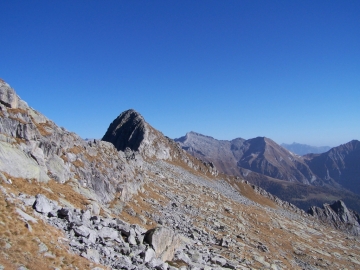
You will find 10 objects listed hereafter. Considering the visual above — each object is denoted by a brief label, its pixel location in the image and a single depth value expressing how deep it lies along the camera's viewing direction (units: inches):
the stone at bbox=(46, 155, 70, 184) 1350.9
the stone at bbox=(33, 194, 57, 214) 875.1
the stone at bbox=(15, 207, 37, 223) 769.6
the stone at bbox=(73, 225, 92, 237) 837.8
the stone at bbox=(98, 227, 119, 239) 905.2
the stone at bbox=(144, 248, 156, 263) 895.1
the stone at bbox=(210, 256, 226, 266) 1298.0
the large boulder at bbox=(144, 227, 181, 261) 1011.4
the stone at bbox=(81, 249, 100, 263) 750.6
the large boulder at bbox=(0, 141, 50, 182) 1074.7
